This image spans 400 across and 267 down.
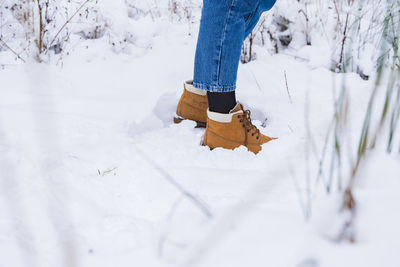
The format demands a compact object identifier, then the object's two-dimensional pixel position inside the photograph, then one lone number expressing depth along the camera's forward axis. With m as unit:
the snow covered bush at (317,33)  3.72
